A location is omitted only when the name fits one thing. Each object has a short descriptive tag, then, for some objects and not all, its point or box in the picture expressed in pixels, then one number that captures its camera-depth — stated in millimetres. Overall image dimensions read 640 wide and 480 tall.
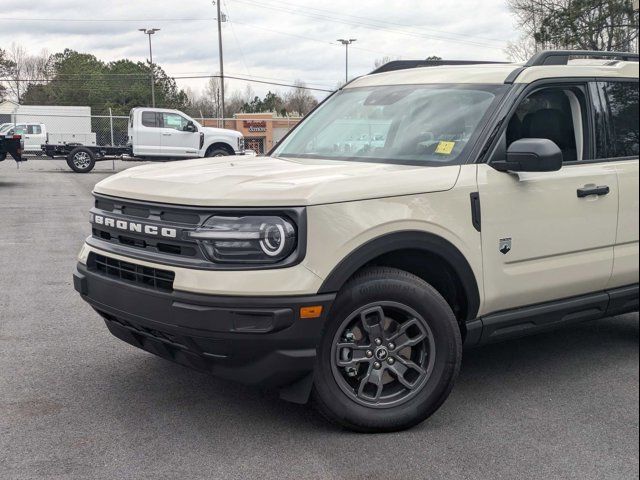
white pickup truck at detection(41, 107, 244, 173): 26672
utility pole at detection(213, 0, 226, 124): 46225
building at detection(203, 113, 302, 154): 50688
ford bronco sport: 3371
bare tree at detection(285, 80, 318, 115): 63544
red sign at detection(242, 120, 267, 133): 53062
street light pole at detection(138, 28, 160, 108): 45622
